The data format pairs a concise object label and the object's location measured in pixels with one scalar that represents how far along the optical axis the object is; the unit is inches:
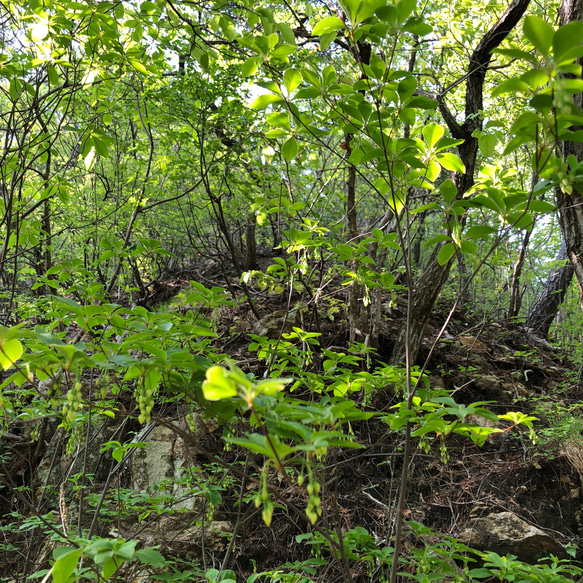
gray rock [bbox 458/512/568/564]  130.9
